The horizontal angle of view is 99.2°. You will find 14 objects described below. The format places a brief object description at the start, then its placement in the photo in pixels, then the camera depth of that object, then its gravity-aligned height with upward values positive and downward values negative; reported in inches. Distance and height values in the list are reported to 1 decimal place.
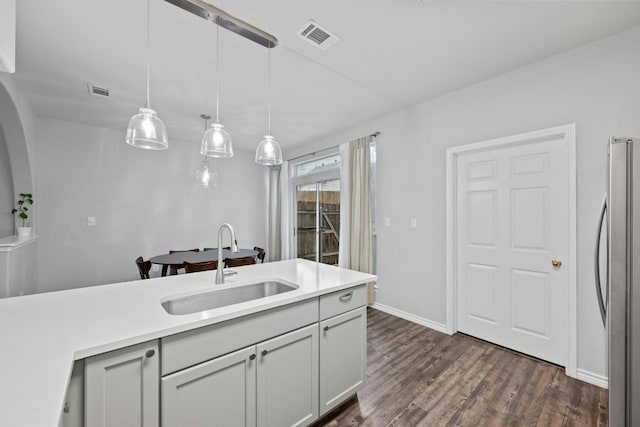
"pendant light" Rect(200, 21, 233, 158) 79.3 +21.1
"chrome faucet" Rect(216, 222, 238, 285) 69.7 -12.4
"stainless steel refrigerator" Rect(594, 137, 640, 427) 49.4 -12.2
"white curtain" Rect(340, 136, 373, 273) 153.1 +4.5
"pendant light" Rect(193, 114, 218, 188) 160.2 +22.3
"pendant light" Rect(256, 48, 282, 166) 88.6 +20.3
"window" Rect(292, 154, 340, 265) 191.6 +4.3
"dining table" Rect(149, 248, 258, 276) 137.6 -23.8
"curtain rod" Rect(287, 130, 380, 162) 151.6 +44.8
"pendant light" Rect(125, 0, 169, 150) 64.8 +20.4
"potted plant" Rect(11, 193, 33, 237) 128.5 +1.2
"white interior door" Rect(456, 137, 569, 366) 95.3 -12.1
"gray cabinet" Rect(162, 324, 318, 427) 47.3 -34.2
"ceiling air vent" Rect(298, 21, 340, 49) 80.9 +55.6
